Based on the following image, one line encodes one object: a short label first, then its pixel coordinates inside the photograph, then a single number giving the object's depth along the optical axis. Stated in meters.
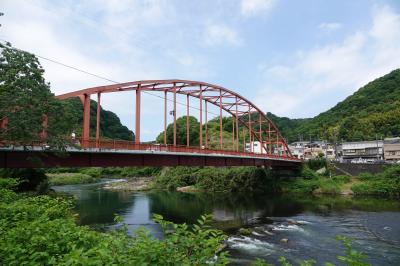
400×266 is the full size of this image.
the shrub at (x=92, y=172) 88.56
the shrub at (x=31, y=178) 36.89
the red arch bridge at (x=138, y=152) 20.69
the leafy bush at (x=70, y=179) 69.50
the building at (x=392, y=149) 69.19
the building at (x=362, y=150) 77.19
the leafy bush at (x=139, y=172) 81.69
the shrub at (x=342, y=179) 49.55
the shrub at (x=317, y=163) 56.62
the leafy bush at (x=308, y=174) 54.03
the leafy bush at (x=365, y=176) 47.53
